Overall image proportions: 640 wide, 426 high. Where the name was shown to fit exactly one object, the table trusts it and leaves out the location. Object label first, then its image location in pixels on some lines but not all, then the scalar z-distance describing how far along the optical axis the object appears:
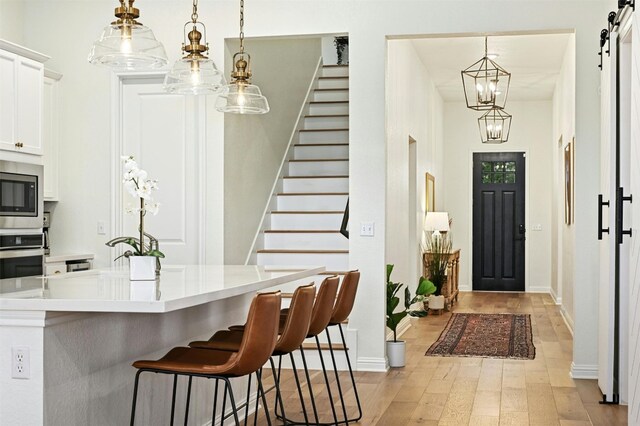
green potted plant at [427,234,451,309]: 10.31
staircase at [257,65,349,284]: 7.62
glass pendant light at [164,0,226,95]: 4.21
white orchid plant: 3.72
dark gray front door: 13.67
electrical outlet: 2.93
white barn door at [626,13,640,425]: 3.81
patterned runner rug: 7.33
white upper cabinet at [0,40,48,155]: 5.73
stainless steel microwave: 5.71
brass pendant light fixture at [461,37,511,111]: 8.34
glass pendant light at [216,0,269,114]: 4.89
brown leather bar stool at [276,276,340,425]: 4.20
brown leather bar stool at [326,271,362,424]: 4.59
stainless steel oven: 5.68
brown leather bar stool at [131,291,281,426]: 3.15
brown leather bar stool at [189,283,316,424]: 3.61
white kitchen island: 2.90
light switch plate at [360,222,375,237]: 6.25
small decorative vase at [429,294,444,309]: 10.29
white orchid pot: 3.64
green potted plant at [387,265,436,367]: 6.46
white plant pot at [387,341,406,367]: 6.49
